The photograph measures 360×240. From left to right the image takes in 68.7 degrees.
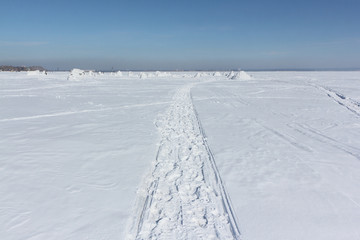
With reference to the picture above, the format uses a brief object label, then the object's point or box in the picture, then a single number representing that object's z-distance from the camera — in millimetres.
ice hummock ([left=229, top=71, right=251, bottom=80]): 46634
